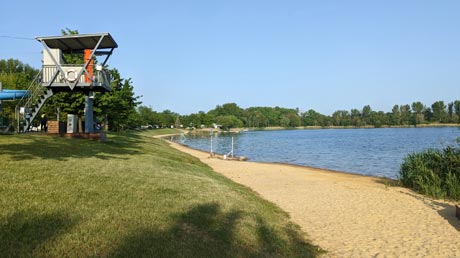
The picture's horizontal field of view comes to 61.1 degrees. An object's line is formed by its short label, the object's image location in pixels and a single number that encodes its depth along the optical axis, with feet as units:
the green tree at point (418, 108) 608.60
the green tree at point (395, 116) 603.67
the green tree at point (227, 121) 603.10
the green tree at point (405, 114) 598.59
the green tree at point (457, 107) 563.07
